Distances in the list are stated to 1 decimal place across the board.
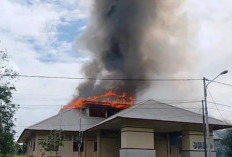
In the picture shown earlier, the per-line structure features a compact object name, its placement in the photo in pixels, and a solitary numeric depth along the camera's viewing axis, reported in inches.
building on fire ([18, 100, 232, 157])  1150.3
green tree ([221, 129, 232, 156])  1846.9
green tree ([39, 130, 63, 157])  1240.8
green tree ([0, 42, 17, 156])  845.8
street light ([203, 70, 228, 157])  934.9
